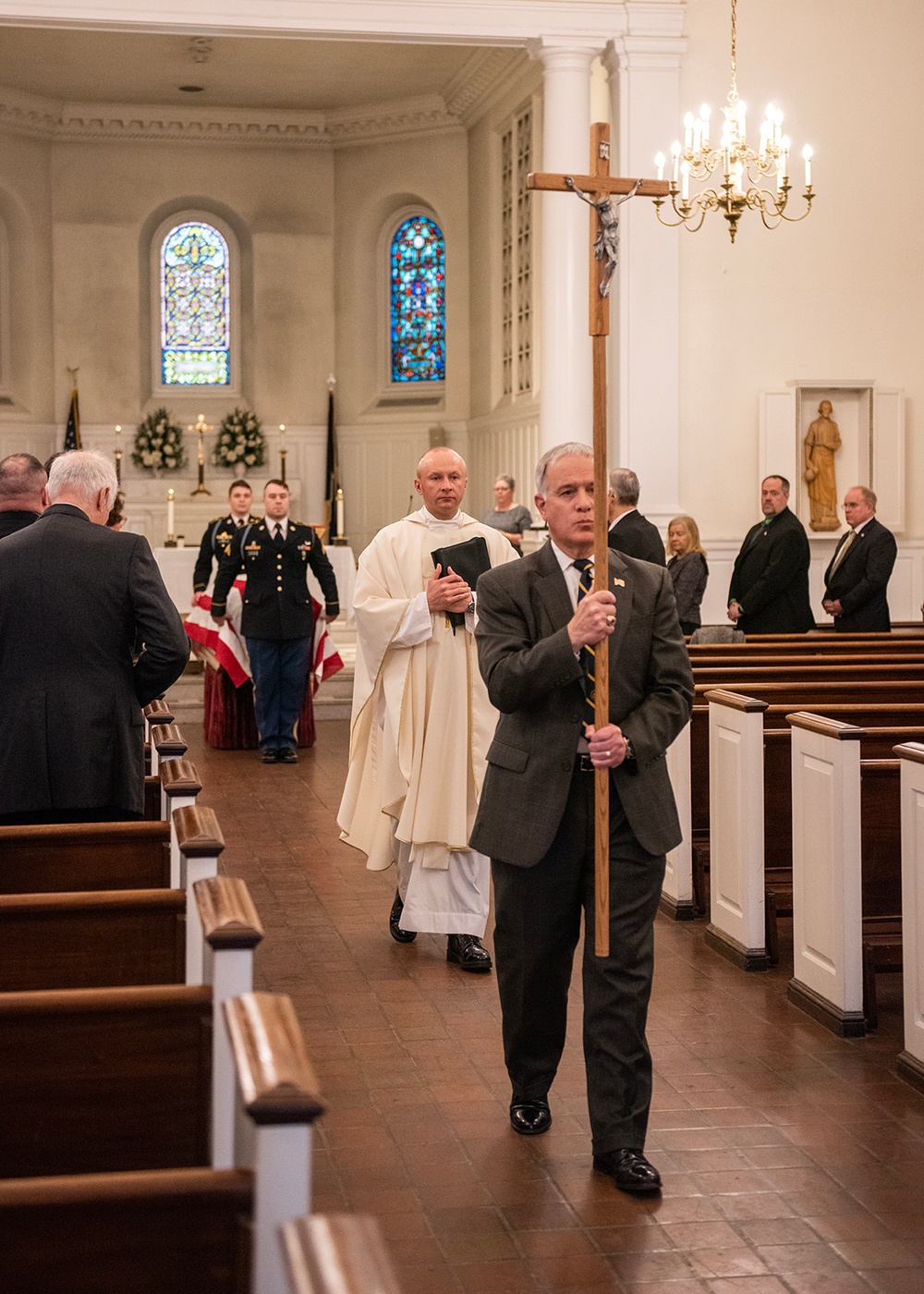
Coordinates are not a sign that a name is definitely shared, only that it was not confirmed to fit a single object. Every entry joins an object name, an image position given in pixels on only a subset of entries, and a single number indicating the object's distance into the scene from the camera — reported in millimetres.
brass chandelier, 9969
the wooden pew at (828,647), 8219
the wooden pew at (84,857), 3568
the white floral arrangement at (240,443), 18141
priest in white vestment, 5559
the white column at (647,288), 12055
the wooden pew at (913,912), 4332
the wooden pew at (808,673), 6941
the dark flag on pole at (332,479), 17625
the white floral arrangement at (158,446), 18016
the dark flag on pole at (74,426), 17484
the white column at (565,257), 11953
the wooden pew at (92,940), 2992
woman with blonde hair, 9453
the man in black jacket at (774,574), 9727
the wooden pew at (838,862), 4801
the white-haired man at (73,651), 4094
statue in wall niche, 12656
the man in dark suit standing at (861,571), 9695
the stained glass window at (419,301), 17984
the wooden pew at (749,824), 5570
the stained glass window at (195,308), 18875
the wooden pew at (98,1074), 2377
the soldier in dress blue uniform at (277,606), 10250
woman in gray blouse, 12422
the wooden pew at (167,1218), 1695
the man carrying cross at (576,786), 3592
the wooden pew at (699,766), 6344
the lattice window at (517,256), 14938
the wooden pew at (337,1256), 1364
